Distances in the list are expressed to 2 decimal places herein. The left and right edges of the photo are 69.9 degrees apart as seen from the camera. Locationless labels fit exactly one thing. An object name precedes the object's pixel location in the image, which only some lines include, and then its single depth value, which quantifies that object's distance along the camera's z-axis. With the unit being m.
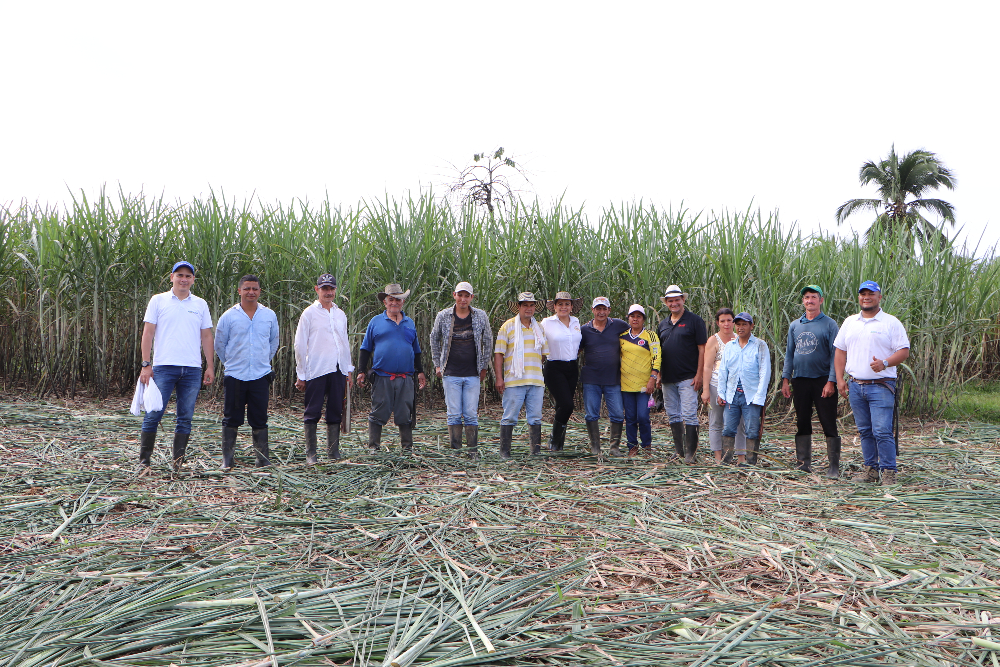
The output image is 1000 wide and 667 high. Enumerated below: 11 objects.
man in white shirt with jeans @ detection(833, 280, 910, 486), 4.91
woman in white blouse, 6.10
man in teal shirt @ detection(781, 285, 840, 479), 5.28
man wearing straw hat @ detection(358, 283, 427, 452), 5.86
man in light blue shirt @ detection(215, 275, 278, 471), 5.18
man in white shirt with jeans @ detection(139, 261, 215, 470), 4.81
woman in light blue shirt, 5.37
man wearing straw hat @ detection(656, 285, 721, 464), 5.86
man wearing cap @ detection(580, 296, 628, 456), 6.00
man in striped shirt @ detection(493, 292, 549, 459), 5.88
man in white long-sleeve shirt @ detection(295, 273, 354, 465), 5.57
